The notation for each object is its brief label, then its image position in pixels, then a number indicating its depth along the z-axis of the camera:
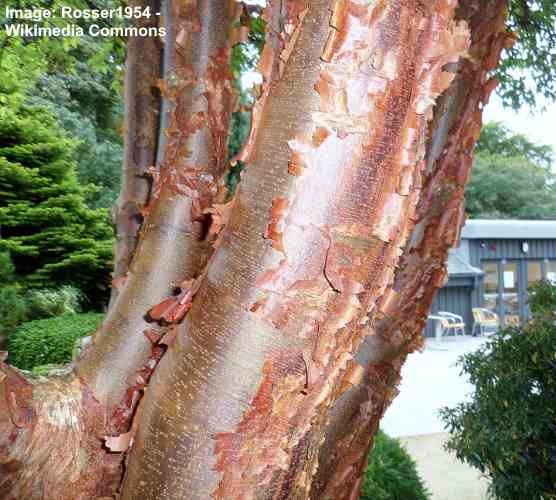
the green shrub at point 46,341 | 6.28
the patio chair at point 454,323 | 11.38
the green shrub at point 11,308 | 7.78
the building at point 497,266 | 12.02
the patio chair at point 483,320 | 11.77
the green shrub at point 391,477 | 3.37
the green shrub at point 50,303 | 8.82
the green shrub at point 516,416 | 3.30
